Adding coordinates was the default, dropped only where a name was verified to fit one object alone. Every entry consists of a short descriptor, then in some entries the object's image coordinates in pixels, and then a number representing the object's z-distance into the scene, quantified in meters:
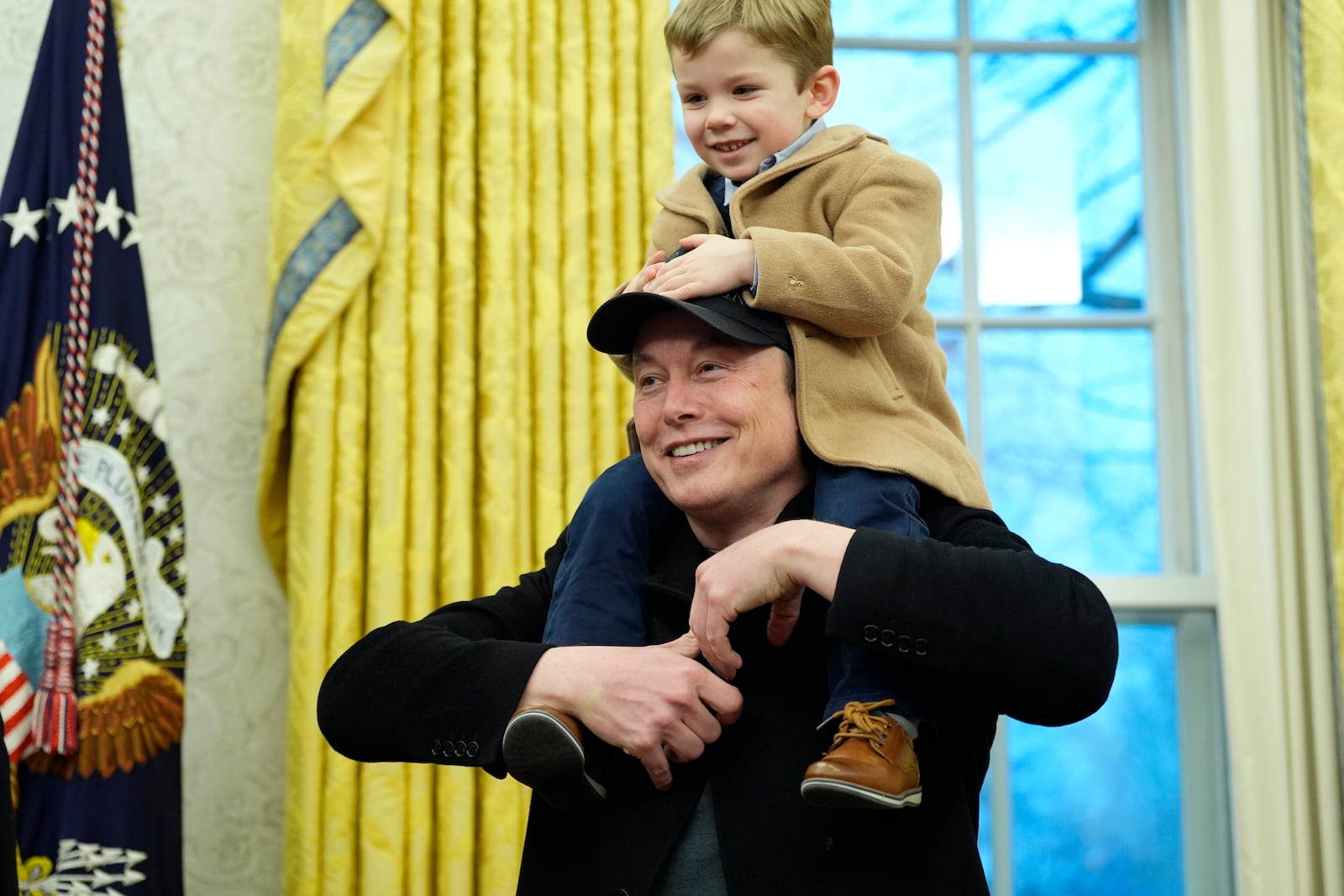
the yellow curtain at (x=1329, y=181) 2.85
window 3.10
